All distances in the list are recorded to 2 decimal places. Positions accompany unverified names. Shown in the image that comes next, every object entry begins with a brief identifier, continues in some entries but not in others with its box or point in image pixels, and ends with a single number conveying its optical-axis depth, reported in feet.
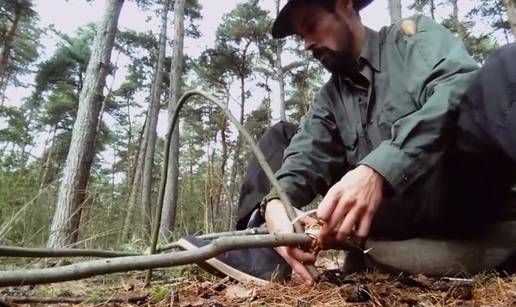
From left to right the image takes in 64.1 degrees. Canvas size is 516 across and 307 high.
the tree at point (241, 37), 52.19
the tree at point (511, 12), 25.11
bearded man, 3.85
